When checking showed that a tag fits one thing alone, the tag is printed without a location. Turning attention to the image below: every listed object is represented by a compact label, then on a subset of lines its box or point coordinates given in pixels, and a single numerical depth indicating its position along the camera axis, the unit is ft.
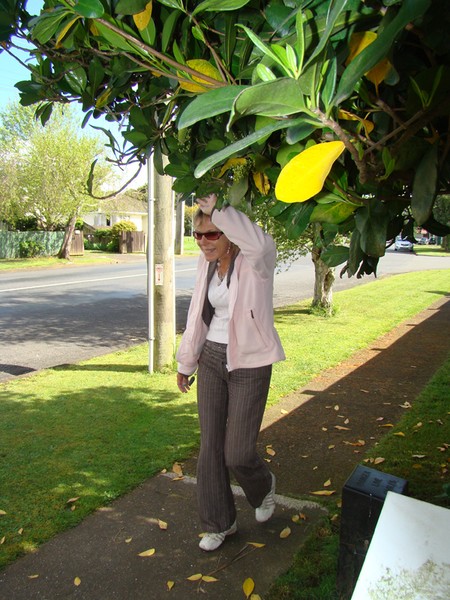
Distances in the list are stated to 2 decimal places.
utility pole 23.25
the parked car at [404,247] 146.33
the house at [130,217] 167.22
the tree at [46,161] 91.45
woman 10.54
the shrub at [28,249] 95.95
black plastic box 8.83
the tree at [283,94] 2.81
